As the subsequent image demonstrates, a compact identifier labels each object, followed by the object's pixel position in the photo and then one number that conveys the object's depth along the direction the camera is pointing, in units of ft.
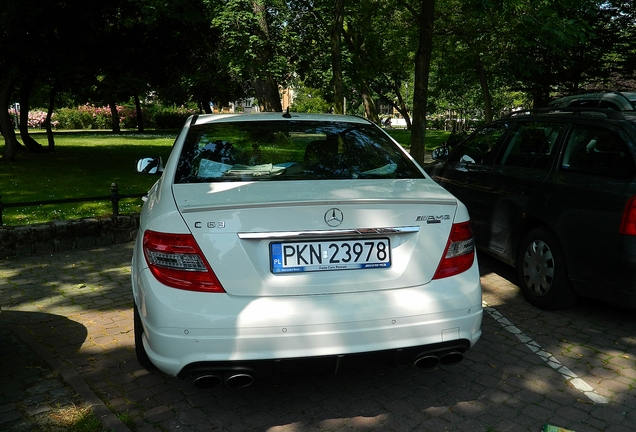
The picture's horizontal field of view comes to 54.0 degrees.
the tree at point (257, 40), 45.62
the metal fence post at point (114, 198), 28.45
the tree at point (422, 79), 35.99
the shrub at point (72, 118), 184.34
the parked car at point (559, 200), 15.80
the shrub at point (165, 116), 193.67
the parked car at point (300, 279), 10.44
